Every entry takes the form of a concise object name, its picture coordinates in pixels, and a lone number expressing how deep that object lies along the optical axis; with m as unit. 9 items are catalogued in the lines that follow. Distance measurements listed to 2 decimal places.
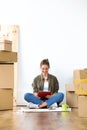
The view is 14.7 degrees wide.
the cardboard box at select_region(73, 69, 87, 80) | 5.32
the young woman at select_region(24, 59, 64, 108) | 5.01
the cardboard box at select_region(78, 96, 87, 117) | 3.83
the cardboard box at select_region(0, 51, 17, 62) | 4.83
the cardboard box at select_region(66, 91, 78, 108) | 5.44
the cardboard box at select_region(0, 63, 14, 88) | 4.87
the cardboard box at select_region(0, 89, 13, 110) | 4.83
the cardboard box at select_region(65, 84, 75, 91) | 5.47
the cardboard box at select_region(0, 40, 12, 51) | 4.77
